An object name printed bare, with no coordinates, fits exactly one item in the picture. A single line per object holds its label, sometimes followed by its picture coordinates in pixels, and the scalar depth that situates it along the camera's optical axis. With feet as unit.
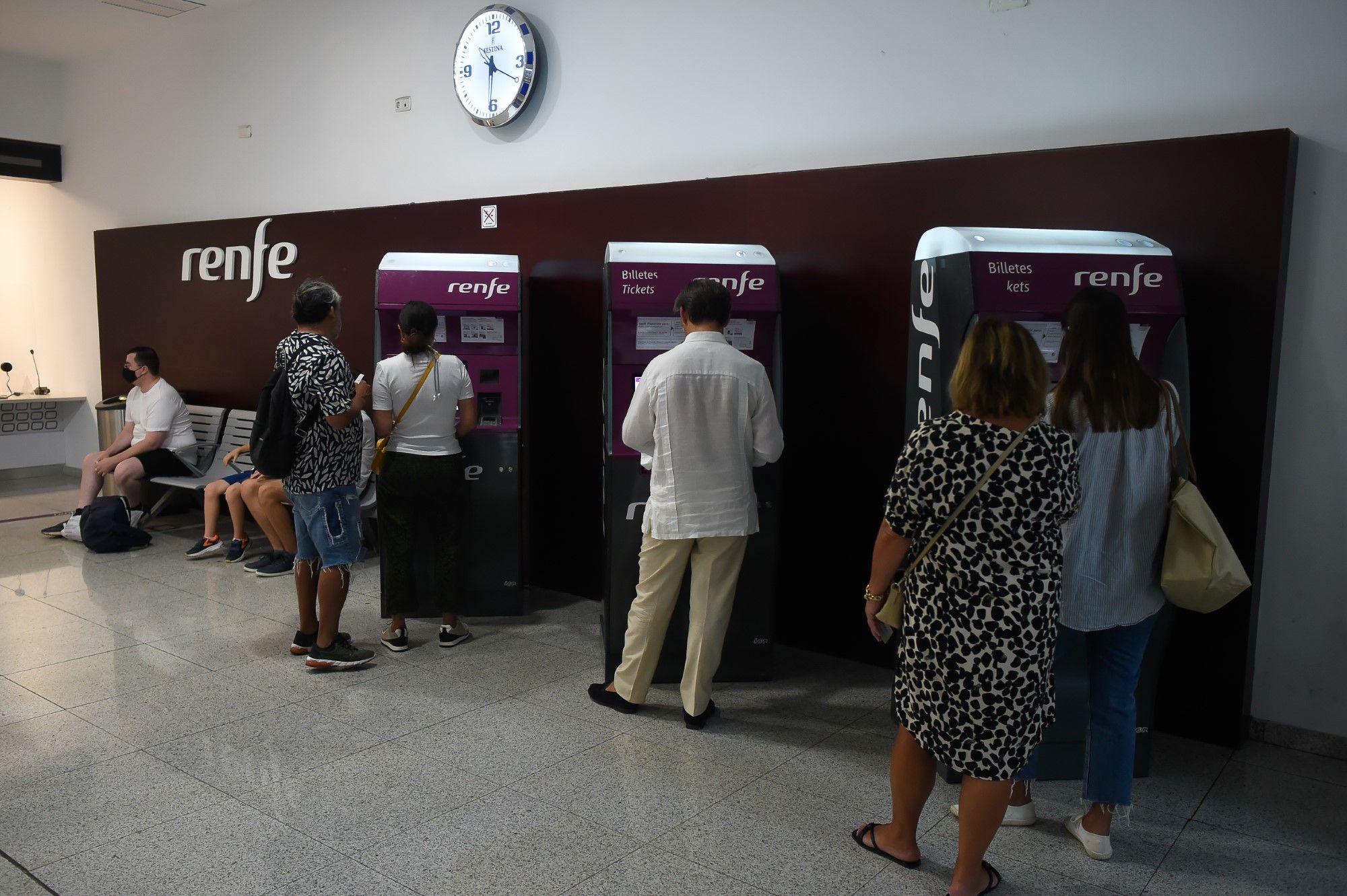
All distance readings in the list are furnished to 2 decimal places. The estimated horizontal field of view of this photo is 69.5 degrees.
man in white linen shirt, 10.56
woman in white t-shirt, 13.28
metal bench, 21.21
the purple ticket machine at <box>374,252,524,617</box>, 14.44
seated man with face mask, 20.57
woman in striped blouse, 8.06
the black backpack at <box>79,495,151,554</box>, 18.99
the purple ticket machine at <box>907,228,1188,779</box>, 9.47
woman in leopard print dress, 6.98
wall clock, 16.55
